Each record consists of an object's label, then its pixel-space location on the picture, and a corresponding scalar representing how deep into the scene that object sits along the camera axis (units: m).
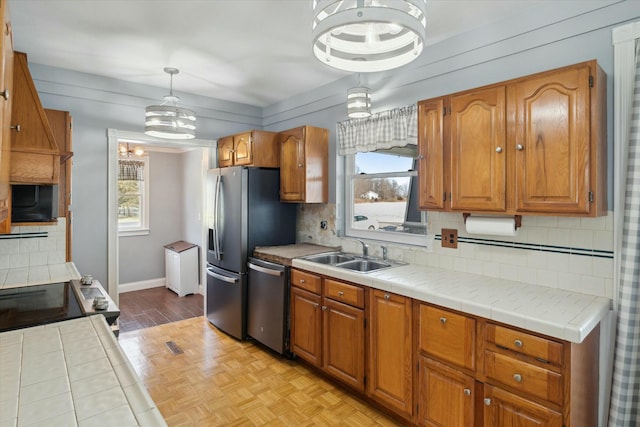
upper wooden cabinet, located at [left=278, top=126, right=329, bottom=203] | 3.49
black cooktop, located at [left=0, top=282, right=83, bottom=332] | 1.58
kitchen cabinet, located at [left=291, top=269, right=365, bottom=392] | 2.53
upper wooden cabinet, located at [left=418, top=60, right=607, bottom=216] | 1.78
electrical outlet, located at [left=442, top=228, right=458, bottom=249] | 2.61
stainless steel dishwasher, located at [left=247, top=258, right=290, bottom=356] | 3.14
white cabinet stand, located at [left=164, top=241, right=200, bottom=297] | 5.24
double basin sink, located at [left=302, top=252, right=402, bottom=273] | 2.98
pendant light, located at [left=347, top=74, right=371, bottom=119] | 2.71
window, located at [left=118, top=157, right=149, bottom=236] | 5.58
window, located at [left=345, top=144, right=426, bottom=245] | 3.05
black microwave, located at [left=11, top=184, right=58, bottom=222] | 2.34
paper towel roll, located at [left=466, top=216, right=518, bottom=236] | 2.17
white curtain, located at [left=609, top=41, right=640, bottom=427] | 1.76
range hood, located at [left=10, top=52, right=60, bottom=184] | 1.91
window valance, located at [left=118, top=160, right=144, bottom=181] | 5.52
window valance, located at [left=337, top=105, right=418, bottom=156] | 2.89
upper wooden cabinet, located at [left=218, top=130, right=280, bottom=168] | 3.67
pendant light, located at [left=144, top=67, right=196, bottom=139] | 2.89
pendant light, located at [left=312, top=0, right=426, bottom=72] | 1.15
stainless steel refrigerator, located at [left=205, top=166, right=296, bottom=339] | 3.54
